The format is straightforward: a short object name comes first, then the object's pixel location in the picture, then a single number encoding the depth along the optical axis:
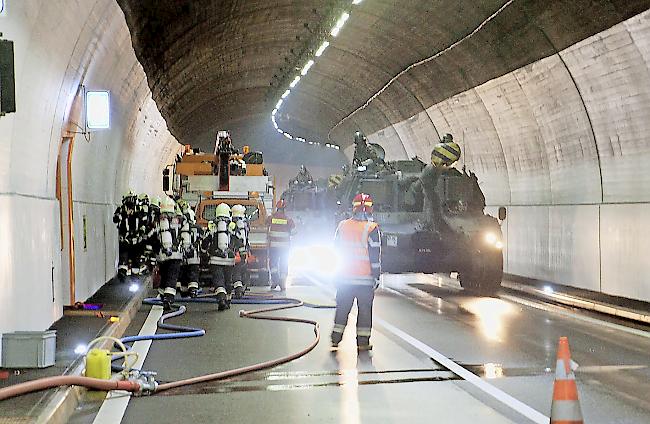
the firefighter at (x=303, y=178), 31.97
